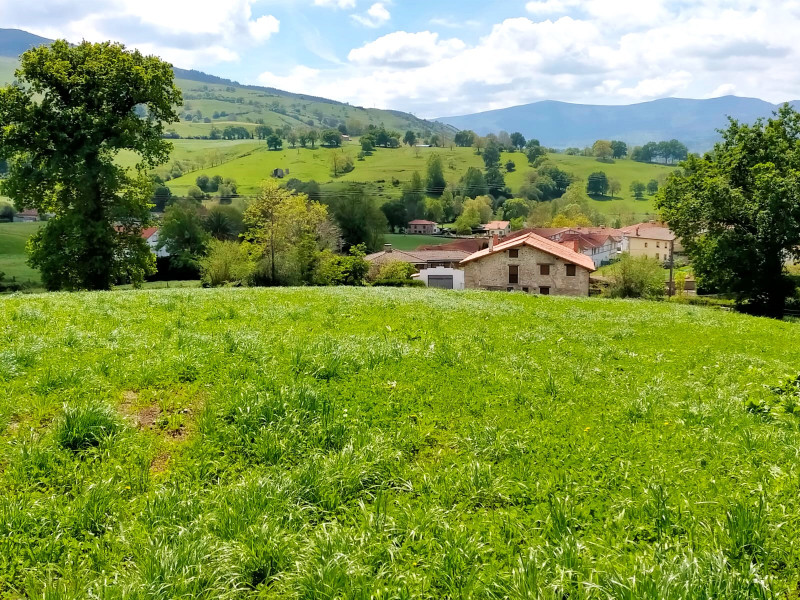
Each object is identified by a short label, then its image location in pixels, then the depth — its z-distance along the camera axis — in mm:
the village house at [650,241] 142875
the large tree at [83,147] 32781
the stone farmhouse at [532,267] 68938
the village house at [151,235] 128938
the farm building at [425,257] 96794
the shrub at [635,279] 70812
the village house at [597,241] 122875
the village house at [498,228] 149000
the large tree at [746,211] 44906
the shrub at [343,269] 70438
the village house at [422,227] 166125
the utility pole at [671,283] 79306
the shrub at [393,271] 77125
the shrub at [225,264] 69138
